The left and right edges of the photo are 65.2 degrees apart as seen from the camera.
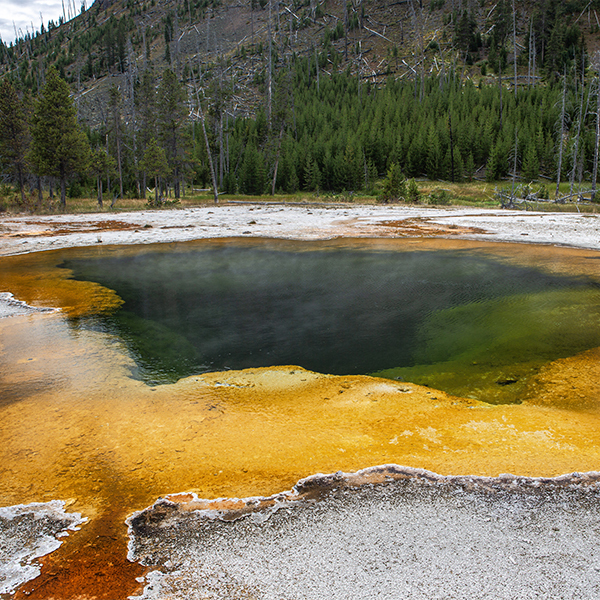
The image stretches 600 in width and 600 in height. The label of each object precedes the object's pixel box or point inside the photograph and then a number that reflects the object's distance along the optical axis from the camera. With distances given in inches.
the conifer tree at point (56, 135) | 1268.5
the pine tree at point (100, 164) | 1384.1
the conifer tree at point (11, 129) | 1325.0
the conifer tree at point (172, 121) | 1643.7
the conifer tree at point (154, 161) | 1455.5
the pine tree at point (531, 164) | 1865.2
